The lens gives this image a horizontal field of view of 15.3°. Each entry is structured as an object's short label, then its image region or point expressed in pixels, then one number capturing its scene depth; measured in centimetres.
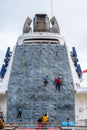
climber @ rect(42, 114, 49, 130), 2398
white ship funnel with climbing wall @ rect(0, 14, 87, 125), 2761
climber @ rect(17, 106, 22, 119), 2667
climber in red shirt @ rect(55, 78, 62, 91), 2783
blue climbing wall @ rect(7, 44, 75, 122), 2688
